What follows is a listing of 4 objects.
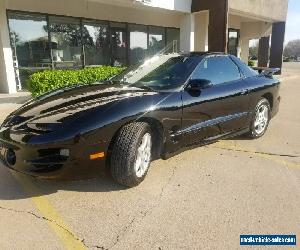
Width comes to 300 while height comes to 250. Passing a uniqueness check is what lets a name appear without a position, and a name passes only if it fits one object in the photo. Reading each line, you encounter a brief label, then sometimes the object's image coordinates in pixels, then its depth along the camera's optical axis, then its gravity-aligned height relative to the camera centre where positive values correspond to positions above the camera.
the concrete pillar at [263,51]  16.96 +0.81
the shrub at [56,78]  6.43 -0.34
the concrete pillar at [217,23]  9.73 +1.60
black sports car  2.29 -0.56
